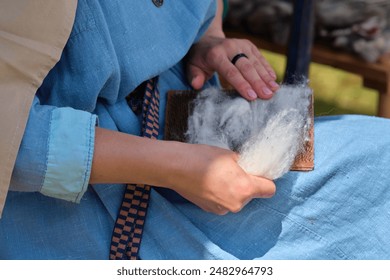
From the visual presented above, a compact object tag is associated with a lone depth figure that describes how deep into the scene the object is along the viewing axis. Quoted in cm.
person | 189
